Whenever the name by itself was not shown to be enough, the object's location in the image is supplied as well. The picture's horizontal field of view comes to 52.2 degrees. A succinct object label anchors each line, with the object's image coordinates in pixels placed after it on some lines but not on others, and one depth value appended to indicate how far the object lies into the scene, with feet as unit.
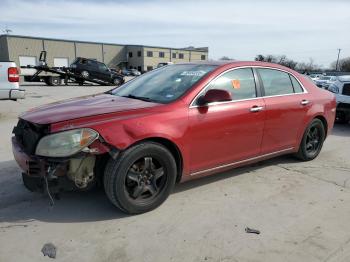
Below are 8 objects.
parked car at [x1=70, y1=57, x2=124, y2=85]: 83.97
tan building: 207.31
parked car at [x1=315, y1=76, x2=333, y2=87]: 91.73
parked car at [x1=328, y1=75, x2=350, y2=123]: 28.37
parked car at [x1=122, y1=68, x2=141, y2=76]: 193.71
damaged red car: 11.02
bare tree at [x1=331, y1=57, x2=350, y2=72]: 264.89
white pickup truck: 29.66
